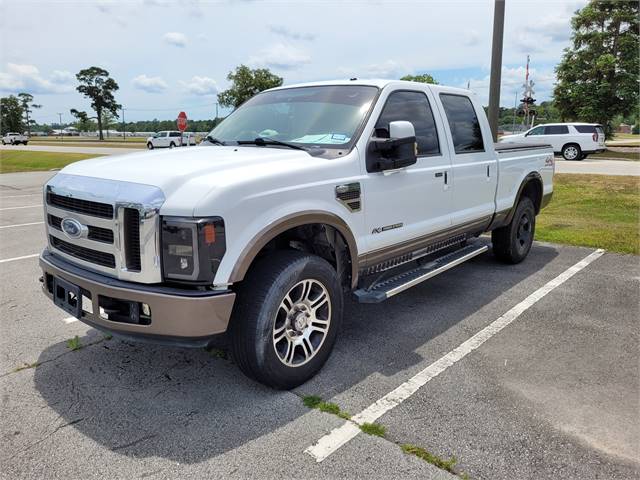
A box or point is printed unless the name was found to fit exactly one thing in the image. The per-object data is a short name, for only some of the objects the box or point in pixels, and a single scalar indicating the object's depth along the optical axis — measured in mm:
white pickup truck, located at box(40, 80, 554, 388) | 2885
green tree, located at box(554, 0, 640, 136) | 29422
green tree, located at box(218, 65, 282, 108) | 46281
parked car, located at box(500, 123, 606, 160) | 23688
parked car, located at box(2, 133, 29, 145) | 58406
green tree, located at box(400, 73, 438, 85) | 42438
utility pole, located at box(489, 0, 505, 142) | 9000
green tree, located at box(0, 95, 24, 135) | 93562
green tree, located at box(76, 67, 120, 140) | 89938
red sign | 10962
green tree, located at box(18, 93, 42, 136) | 101700
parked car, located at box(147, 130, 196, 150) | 42662
